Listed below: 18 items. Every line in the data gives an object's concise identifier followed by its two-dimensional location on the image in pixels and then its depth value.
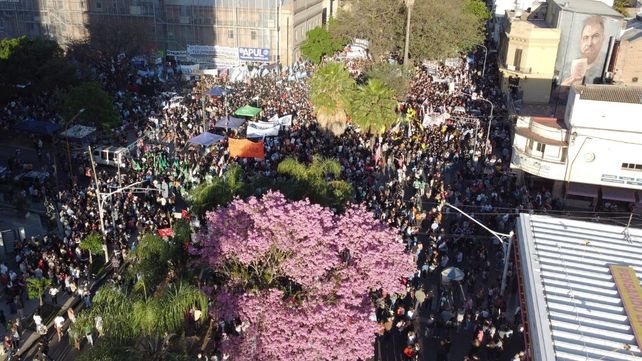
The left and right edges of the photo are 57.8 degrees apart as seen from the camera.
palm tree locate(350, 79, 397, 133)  36.00
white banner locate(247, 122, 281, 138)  35.34
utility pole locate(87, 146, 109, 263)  23.33
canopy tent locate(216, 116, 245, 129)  36.66
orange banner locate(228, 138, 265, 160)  31.42
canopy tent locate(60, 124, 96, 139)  34.25
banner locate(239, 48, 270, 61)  57.50
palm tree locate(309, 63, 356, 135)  36.09
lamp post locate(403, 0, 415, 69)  51.50
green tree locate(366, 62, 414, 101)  43.59
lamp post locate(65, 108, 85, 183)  30.16
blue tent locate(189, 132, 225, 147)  33.41
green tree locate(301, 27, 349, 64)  59.66
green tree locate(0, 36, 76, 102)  38.88
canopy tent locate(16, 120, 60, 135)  35.34
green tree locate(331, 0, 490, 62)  53.69
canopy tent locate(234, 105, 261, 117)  38.81
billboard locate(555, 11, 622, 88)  44.75
